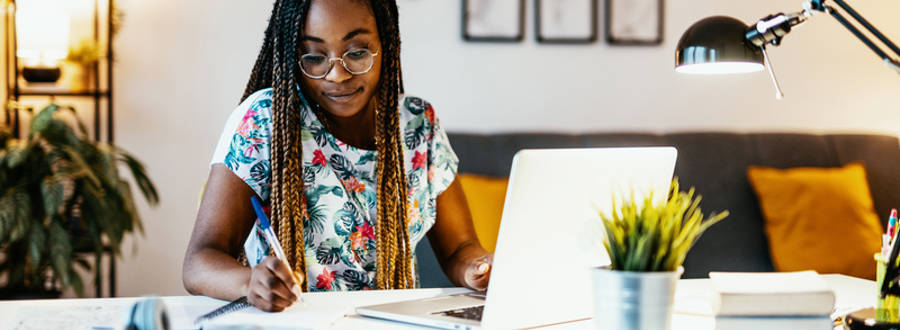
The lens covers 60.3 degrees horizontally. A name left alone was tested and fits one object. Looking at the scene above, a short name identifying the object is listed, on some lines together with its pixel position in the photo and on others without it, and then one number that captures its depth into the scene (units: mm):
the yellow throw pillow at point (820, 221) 2426
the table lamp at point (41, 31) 2486
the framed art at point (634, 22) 2822
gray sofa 2508
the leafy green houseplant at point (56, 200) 2252
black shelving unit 2602
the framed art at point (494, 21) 2736
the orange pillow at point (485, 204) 2307
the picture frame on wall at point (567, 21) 2789
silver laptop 867
